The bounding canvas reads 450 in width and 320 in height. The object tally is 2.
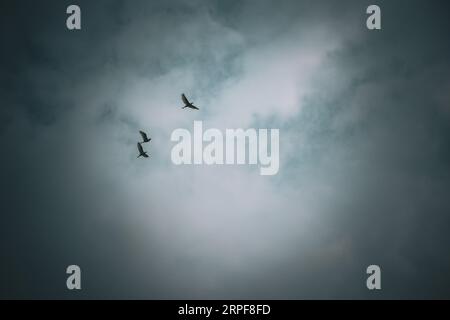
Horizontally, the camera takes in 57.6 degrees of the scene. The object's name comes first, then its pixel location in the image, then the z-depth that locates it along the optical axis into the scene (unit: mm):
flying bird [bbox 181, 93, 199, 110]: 32656
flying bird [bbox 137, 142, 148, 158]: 33753
